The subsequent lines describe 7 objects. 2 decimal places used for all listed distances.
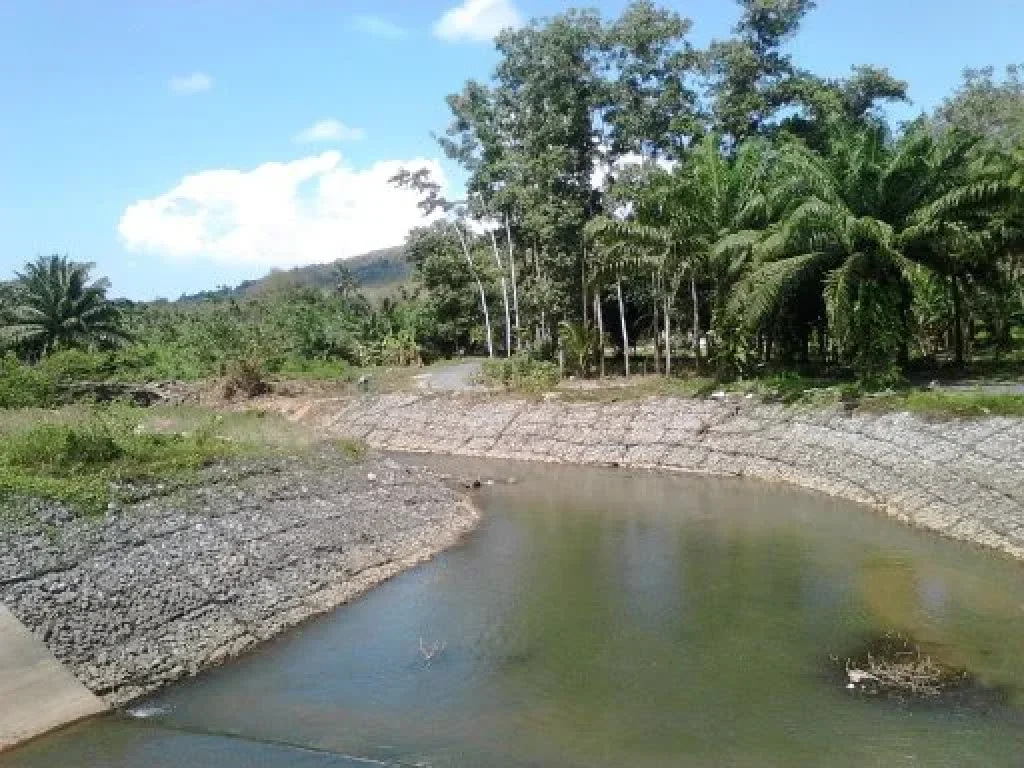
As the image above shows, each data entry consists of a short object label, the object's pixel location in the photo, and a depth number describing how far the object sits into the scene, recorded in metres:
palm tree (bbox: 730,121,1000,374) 25.48
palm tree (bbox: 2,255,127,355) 48.56
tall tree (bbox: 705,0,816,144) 36.75
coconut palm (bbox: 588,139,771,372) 30.75
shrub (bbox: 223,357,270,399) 43.34
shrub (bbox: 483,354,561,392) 35.47
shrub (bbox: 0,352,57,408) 38.75
